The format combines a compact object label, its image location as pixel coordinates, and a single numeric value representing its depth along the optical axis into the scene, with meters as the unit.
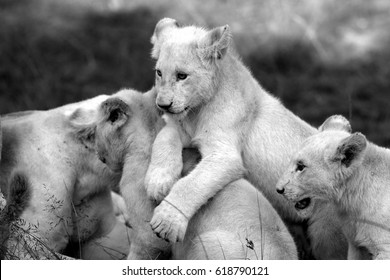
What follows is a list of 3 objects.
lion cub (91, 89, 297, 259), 12.18
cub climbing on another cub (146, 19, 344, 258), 12.60
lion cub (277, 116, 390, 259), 11.76
